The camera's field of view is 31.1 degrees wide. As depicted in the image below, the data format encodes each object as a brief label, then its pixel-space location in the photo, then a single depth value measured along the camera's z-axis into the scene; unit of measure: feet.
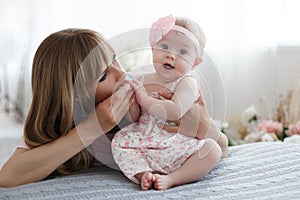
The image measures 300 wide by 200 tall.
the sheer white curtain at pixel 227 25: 11.00
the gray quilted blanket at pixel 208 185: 4.38
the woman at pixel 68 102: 4.74
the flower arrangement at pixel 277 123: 9.36
